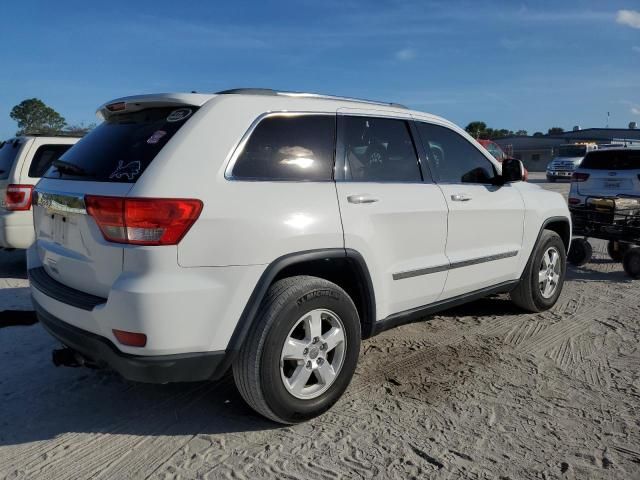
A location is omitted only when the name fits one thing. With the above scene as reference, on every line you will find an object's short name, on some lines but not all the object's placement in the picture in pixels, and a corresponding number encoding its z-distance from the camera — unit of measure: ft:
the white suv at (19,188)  21.20
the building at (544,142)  180.75
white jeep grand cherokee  8.49
